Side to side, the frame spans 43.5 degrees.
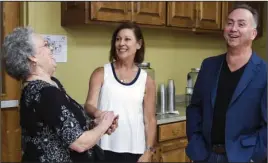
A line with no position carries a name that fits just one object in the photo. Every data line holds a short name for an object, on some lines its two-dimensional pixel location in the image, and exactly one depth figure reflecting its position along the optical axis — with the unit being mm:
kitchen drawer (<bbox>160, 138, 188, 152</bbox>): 2514
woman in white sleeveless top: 1749
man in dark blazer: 1340
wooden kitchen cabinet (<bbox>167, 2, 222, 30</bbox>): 2717
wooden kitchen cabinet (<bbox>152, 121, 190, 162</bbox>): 2467
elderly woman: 1164
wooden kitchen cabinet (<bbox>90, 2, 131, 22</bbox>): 2184
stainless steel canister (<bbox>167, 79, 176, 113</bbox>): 2793
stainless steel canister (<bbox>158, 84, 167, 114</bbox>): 2770
